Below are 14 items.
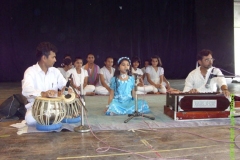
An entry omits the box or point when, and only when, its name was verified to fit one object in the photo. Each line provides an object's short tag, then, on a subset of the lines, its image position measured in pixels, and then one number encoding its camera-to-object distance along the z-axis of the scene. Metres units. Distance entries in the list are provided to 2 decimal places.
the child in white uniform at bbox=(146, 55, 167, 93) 6.31
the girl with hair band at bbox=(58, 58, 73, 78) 6.13
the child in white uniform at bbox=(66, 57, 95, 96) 5.61
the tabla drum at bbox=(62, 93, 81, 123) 3.33
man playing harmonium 3.75
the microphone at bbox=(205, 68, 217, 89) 3.63
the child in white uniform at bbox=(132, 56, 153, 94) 6.09
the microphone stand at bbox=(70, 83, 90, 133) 3.00
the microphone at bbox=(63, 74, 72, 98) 2.85
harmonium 3.39
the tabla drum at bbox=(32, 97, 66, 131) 2.94
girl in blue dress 3.84
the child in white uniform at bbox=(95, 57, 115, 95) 5.83
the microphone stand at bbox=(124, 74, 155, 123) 3.51
